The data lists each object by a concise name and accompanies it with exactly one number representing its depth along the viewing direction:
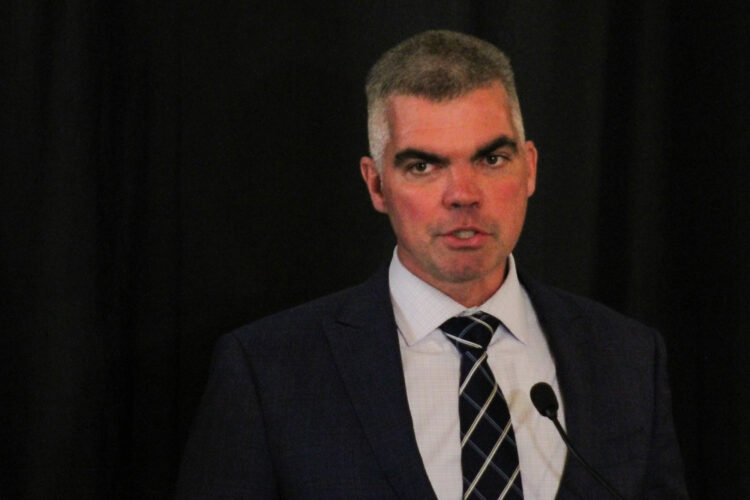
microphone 3.80
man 3.89
